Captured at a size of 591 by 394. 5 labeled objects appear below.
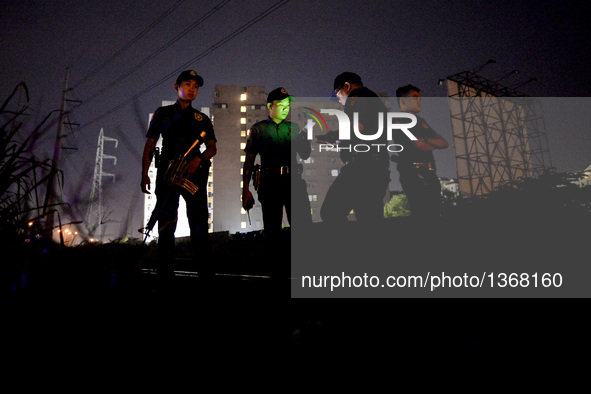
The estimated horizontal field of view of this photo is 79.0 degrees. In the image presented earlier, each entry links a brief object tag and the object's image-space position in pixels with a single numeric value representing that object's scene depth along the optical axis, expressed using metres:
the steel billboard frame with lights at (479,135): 34.09
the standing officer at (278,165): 4.29
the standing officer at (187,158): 4.01
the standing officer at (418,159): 5.23
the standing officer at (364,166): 4.44
